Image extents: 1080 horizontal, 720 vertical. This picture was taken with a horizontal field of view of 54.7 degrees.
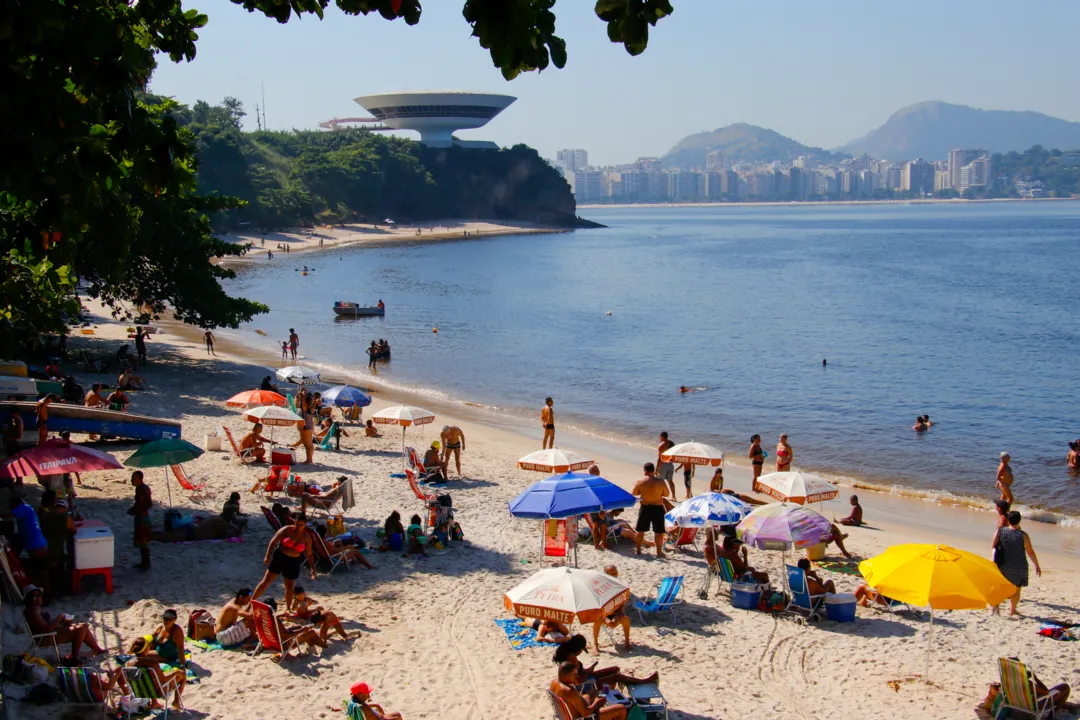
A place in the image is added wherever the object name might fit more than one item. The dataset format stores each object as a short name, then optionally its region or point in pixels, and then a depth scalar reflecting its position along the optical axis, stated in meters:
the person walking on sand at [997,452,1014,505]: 18.09
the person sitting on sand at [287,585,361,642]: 10.02
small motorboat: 52.84
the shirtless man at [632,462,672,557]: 13.47
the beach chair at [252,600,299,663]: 9.53
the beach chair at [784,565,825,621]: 11.58
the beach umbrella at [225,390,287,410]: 18.84
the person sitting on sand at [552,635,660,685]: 8.56
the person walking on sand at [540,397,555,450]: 21.62
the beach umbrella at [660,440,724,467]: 16.53
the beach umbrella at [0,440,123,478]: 11.38
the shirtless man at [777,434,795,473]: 18.12
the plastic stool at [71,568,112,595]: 10.66
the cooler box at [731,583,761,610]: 11.80
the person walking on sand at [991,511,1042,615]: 11.55
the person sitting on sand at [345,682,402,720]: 7.97
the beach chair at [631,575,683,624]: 11.29
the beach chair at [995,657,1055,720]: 8.80
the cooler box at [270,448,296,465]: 16.94
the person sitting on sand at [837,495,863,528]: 17.17
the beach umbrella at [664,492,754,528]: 12.61
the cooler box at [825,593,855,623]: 11.51
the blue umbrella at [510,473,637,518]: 11.75
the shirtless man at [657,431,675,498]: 17.45
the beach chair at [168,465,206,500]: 15.13
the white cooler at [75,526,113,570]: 10.52
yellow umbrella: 9.52
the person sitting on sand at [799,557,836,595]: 11.59
